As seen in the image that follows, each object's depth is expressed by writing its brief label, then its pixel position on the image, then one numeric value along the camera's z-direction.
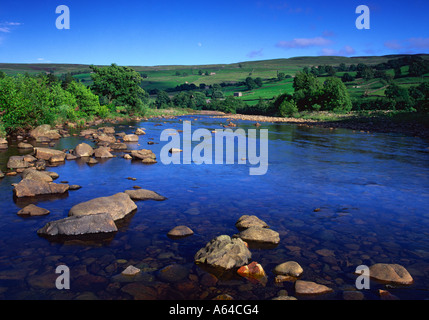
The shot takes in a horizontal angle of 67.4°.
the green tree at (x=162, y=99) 114.19
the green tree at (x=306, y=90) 91.00
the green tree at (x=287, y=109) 85.75
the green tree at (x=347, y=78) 126.91
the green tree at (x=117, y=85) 66.62
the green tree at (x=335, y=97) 83.88
